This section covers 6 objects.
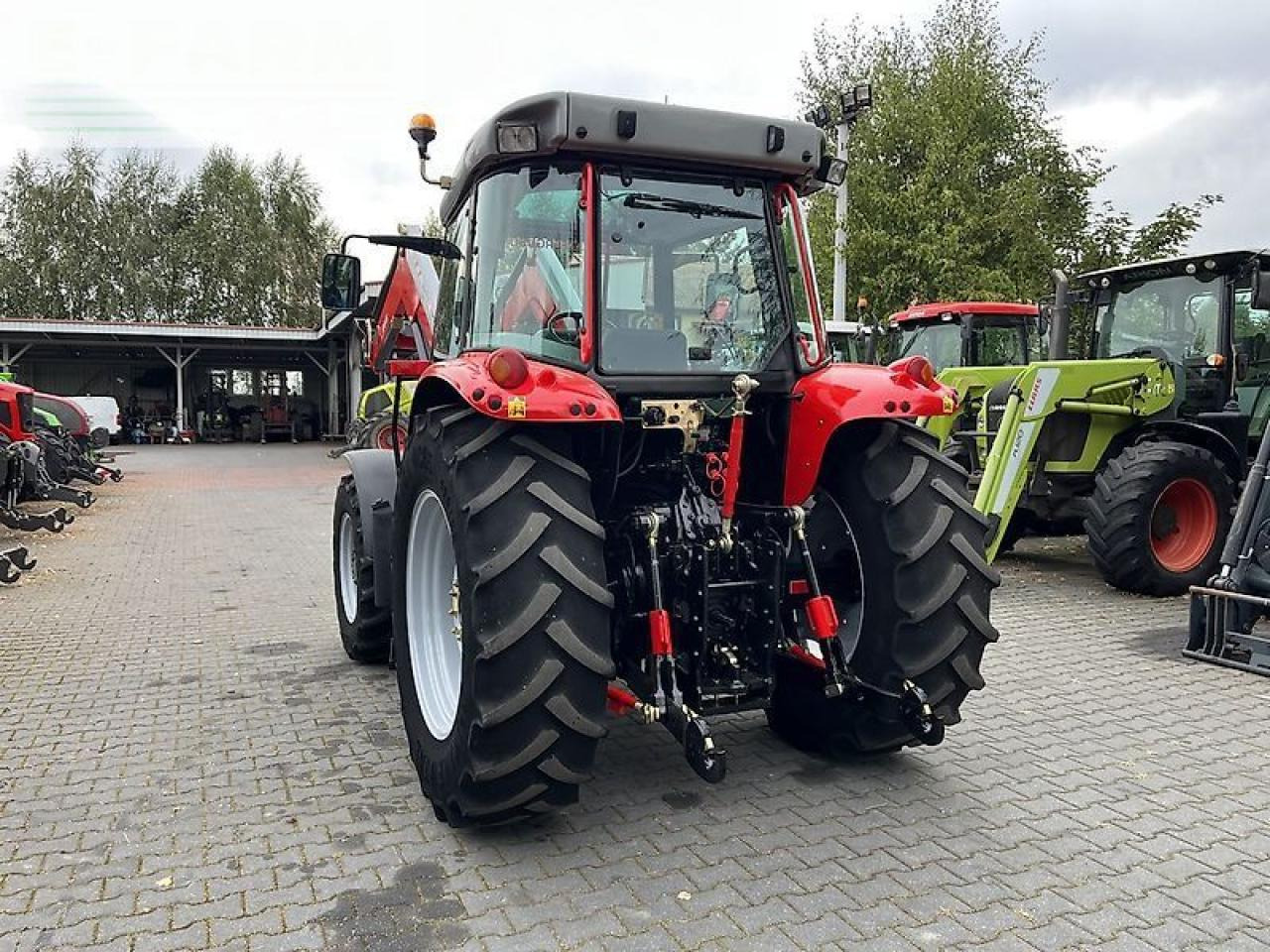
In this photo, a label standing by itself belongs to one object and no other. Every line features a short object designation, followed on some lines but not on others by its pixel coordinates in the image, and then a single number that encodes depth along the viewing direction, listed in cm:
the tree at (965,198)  1563
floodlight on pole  1438
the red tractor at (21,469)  1087
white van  2548
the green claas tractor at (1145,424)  729
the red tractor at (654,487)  305
